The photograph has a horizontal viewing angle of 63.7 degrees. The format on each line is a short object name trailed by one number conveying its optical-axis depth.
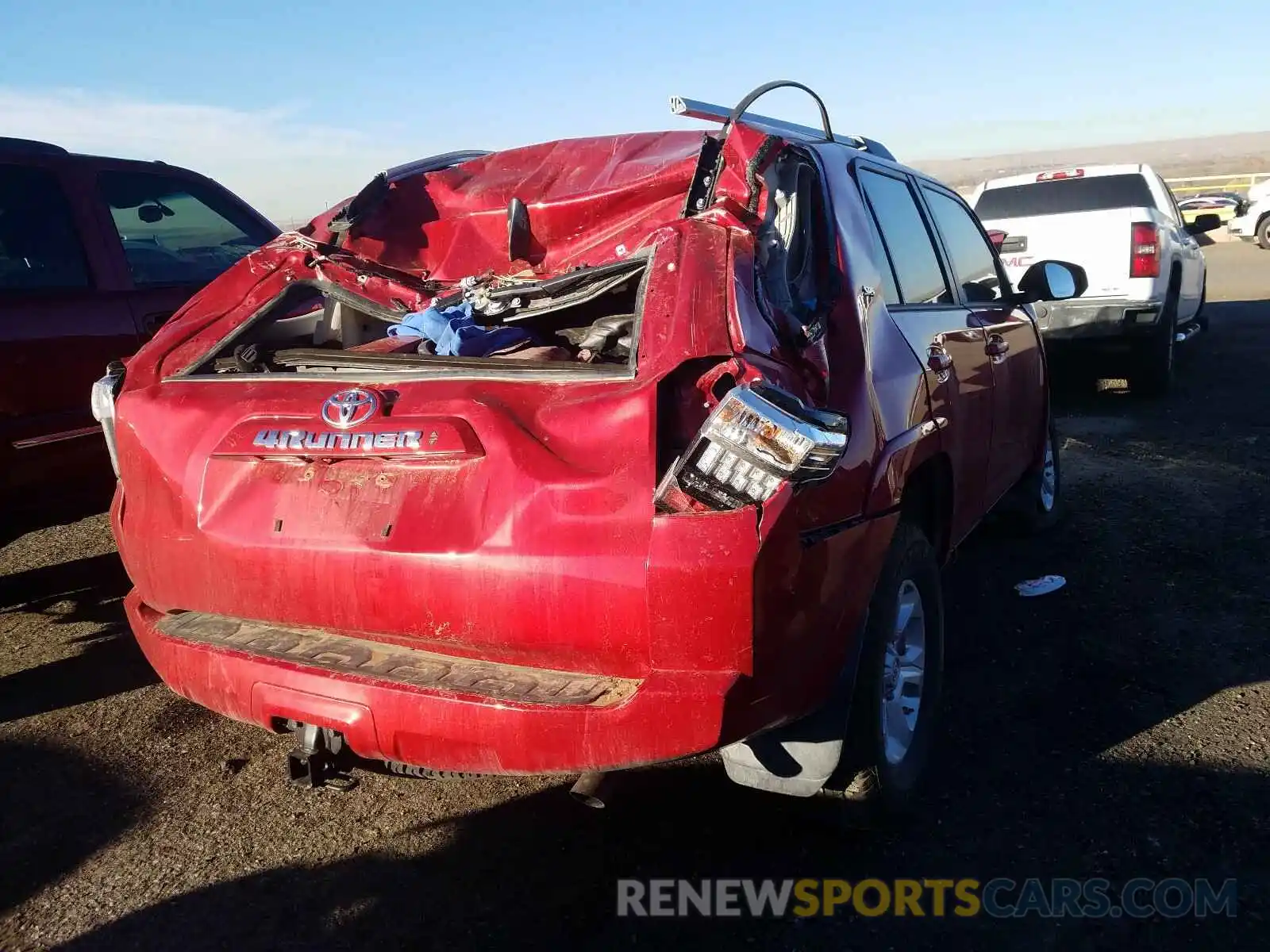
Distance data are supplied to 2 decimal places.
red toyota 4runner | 2.12
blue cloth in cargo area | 2.95
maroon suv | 4.11
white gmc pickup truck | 8.34
